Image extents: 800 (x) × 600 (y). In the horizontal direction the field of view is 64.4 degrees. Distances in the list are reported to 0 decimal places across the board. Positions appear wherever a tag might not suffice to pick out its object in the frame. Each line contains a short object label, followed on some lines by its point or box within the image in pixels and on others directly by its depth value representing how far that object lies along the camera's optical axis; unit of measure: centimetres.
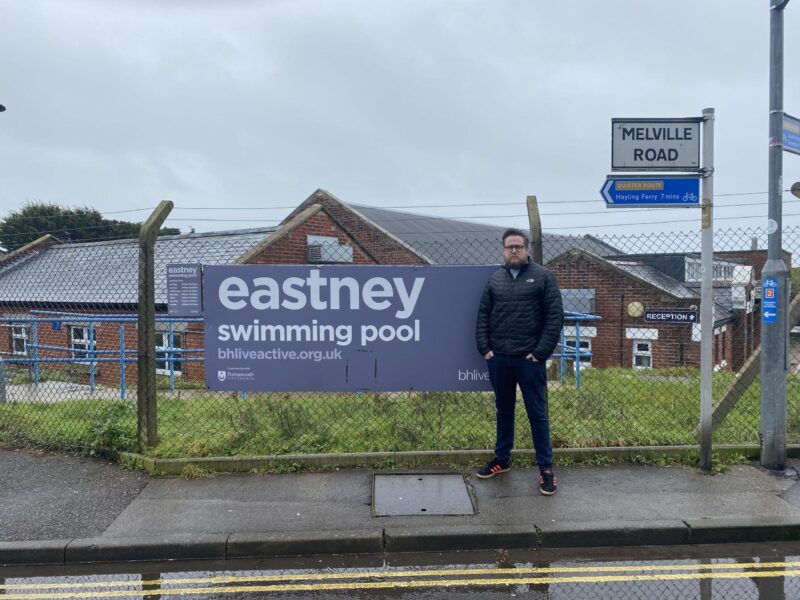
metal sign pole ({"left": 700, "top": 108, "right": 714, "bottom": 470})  528
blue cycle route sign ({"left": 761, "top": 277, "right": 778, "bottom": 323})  535
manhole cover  471
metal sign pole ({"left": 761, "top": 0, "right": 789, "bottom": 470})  524
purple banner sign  573
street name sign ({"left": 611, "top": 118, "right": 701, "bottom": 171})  534
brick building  1786
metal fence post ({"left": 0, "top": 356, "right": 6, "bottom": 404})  932
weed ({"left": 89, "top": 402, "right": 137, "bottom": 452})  592
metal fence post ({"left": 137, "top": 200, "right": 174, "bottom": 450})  565
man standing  488
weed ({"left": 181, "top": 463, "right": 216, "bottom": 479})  545
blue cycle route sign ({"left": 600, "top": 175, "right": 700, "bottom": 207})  534
